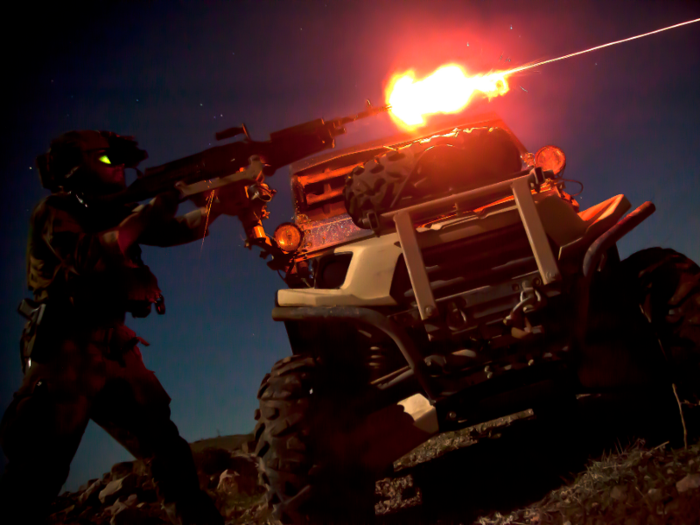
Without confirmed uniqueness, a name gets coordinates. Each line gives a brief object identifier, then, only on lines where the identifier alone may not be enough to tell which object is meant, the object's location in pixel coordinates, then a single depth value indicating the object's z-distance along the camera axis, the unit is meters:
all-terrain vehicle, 2.35
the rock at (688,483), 1.87
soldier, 2.80
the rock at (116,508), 4.46
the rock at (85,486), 6.35
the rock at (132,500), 4.84
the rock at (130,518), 4.25
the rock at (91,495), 5.46
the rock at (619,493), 2.10
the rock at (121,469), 6.64
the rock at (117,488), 5.33
